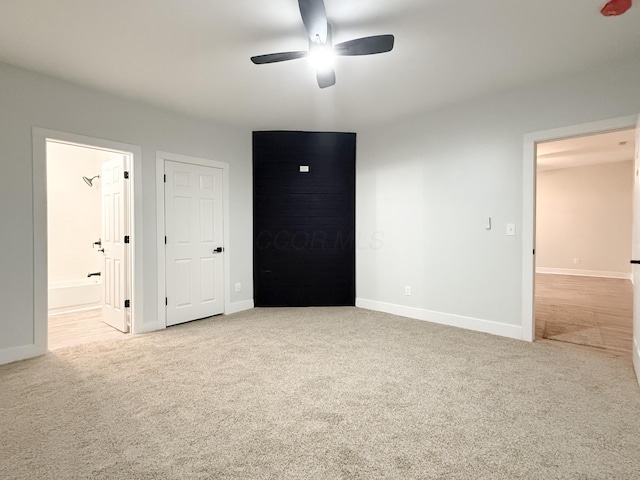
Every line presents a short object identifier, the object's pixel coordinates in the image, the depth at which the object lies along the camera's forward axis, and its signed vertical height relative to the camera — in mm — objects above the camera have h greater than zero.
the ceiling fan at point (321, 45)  1952 +1264
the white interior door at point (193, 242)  4043 -130
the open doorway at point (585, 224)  5562 +168
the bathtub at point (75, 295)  4714 -925
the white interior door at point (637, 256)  2492 -201
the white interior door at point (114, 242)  3803 -120
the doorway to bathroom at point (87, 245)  3797 -182
